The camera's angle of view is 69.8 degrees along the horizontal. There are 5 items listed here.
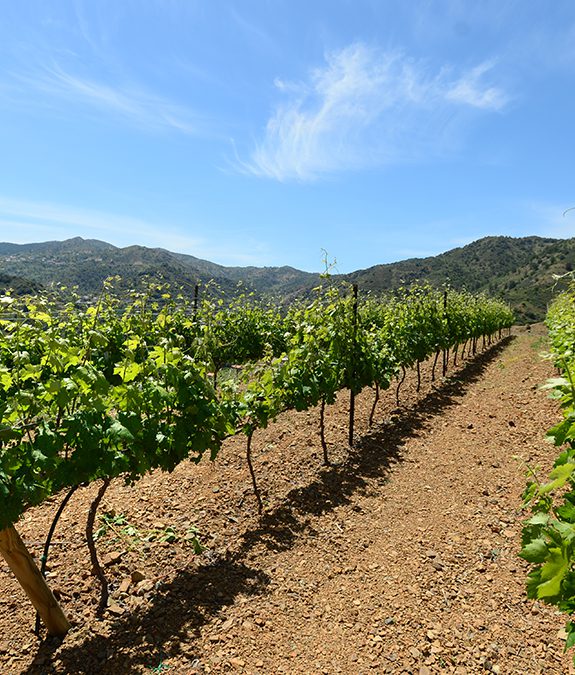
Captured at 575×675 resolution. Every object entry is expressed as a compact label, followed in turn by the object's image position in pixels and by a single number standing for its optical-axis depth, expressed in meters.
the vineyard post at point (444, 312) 14.12
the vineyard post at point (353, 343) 7.66
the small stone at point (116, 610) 3.82
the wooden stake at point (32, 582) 3.24
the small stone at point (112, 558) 4.46
